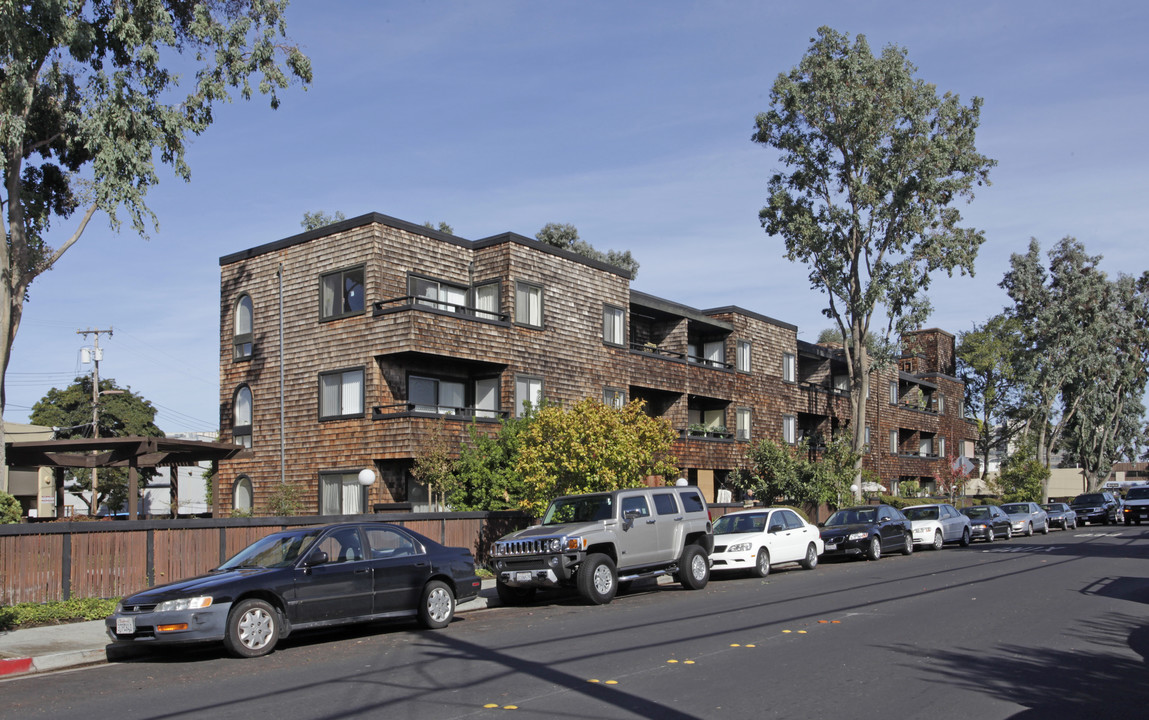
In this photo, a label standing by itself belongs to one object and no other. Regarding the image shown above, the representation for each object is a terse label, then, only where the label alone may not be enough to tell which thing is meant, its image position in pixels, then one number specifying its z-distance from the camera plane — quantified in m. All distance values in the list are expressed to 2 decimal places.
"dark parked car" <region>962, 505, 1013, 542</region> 35.41
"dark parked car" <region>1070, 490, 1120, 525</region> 50.19
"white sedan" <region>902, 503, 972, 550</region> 30.34
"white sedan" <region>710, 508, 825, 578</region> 21.77
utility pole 47.76
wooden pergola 21.52
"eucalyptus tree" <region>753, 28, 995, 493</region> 40.41
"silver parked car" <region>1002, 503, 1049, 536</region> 38.66
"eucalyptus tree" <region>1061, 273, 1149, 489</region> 68.19
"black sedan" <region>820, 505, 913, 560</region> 26.16
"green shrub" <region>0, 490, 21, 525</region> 16.75
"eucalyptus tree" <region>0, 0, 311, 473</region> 21.73
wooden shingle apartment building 27.36
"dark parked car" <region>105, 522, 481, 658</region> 11.18
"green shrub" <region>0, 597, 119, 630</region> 13.77
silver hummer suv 16.50
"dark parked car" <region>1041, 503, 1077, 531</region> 44.91
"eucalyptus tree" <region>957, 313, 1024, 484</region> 67.62
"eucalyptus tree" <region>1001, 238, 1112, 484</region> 63.34
